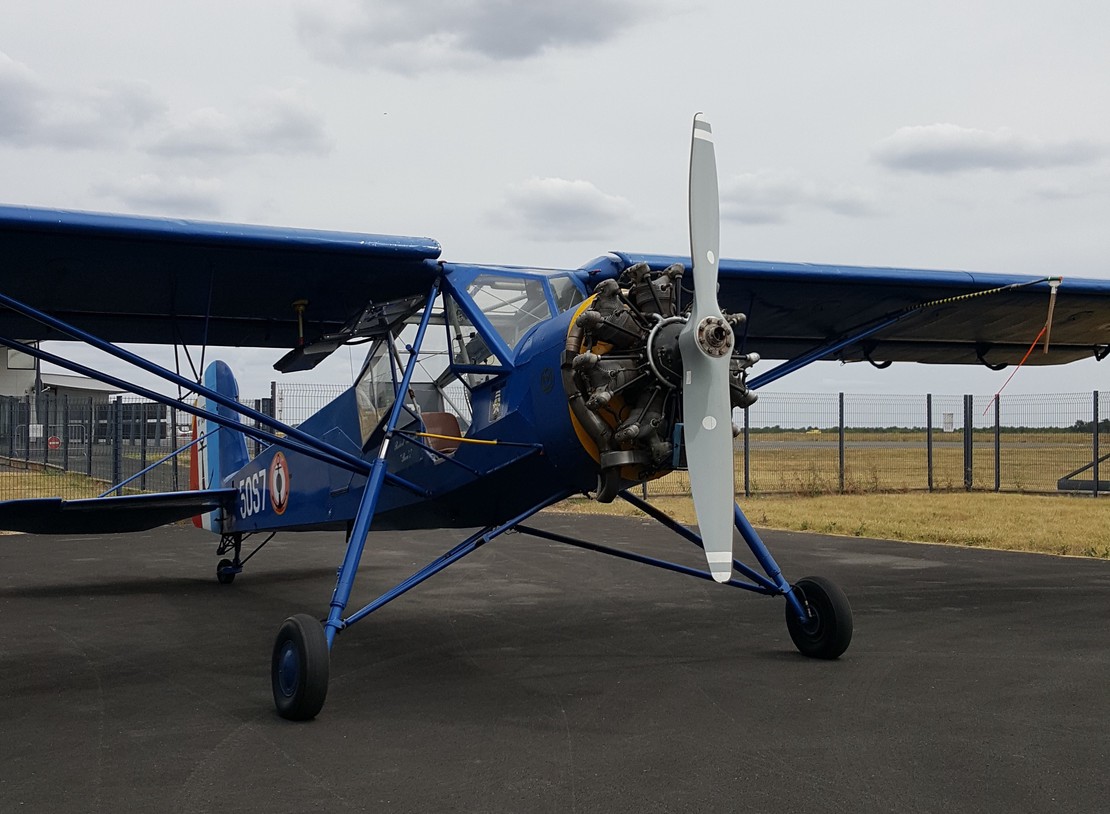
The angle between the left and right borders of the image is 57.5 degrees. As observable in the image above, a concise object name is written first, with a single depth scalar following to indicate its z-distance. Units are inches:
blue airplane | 212.5
